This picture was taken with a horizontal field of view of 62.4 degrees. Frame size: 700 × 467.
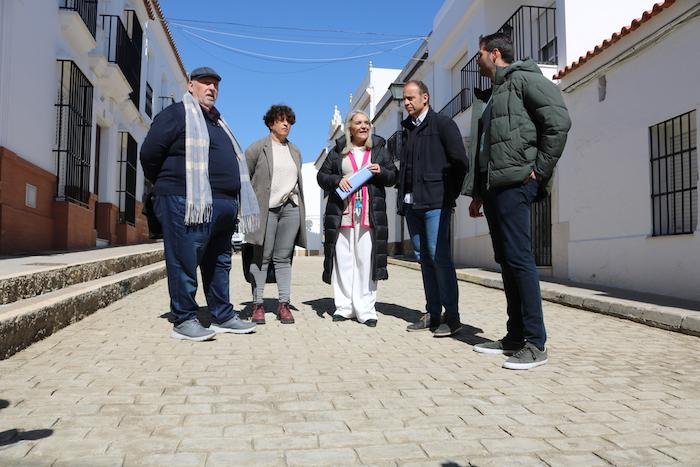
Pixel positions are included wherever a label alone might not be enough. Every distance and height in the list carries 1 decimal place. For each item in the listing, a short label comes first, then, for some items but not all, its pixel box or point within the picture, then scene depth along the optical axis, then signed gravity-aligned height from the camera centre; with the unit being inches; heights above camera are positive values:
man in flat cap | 155.7 +16.5
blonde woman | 197.3 +7.4
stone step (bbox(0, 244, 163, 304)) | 164.6 -9.9
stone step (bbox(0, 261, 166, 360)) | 131.1 -18.8
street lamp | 193.3 +128.6
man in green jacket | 132.1 +19.1
